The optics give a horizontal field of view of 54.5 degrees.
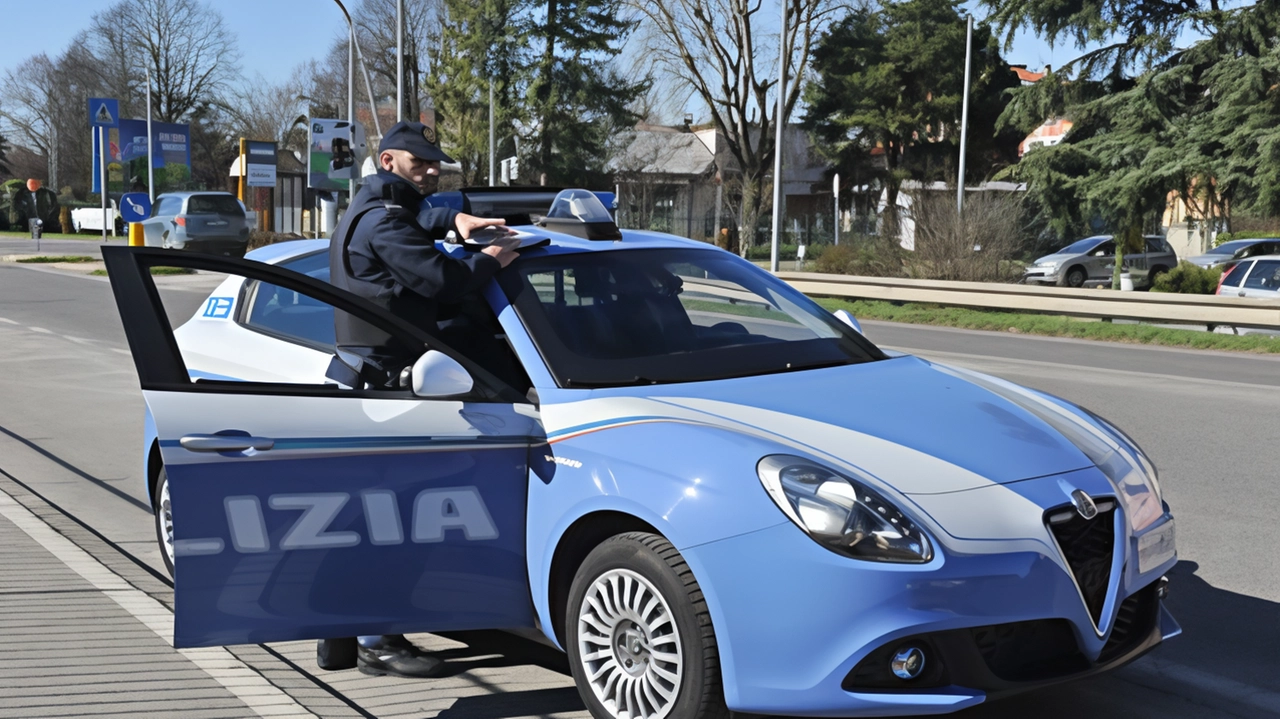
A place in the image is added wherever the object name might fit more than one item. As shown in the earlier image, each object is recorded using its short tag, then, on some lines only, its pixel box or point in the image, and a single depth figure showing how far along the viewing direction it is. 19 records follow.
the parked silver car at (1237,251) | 30.62
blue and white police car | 3.26
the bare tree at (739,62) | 43.28
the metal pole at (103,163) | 47.04
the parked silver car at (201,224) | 30.53
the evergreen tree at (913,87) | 55.16
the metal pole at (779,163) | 30.48
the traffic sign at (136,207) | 29.36
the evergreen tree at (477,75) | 54.09
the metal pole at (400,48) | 26.38
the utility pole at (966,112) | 36.75
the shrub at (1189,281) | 25.50
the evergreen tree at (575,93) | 52.44
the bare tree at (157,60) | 77.06
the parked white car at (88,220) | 65.44
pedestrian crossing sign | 40.34
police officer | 4.26
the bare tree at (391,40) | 69.81
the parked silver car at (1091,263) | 34.66
